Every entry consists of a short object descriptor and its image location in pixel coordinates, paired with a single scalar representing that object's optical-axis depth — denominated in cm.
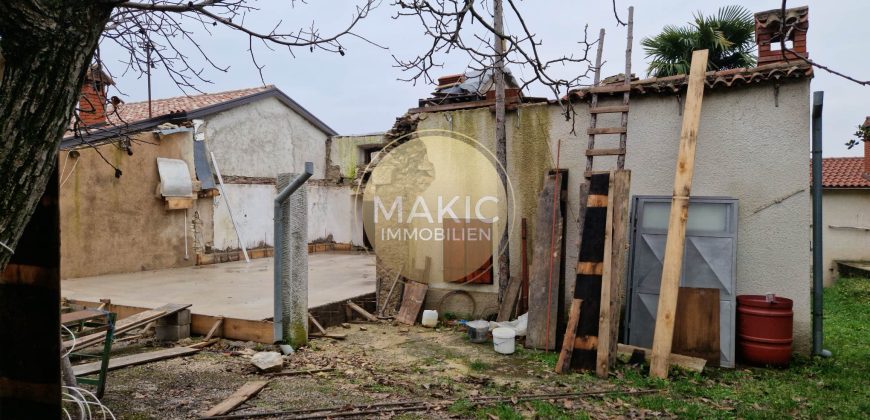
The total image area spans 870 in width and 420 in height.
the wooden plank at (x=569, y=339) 546
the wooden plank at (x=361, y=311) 785
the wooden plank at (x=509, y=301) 720
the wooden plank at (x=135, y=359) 493
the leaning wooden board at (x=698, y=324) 565
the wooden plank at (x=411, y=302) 782
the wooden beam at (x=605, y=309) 533
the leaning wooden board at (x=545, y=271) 642
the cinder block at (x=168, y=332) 634
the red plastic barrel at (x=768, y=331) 555
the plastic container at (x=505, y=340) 618
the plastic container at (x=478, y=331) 664
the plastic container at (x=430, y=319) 762
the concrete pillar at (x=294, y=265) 590
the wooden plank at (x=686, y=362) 535
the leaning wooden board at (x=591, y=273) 549
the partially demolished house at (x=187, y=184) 1034
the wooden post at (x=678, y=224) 536
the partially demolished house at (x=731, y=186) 589
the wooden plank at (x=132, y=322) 474
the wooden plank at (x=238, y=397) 421
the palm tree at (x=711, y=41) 1243
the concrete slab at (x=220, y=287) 754
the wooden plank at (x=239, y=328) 632
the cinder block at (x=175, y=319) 633
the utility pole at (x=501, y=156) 729
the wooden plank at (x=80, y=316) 404
